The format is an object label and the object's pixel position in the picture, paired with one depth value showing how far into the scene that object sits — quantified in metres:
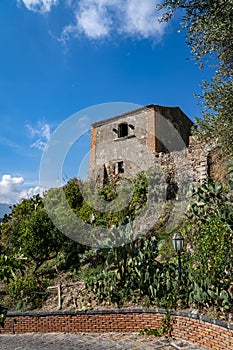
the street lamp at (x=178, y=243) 7.42
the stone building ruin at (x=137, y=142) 19.53
